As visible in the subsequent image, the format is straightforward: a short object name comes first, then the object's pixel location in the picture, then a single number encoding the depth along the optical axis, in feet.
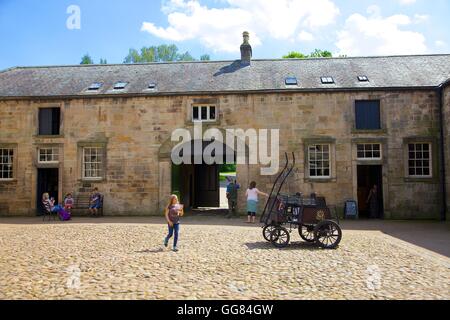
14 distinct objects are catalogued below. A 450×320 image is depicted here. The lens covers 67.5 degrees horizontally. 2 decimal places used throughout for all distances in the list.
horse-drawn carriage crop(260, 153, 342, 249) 27.17
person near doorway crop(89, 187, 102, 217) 49.80
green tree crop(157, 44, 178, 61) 161.58
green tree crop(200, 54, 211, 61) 174.81
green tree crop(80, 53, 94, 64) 157.99
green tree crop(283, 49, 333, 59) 111.96
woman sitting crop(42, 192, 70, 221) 46.26
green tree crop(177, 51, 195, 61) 170.99
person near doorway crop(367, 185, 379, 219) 49.34
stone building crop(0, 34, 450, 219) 48.44
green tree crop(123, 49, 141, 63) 156.15
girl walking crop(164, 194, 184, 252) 26.50
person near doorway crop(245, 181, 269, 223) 42.79
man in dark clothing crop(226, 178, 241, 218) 48.60
